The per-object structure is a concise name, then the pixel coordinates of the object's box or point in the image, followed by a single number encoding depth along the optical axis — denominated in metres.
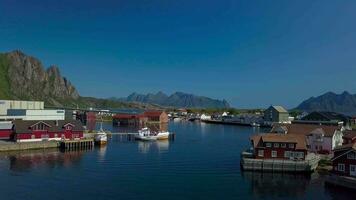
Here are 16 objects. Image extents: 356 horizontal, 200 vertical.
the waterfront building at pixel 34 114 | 99.44
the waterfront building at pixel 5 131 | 76.56
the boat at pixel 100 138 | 80.53
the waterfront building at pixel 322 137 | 62.67
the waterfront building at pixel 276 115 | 157.38
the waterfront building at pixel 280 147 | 53.62
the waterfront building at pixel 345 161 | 45.09
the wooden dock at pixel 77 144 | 72.94
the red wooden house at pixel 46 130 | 71.94
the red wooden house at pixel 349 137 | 63.03
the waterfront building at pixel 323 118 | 120.09
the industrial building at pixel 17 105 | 122.46
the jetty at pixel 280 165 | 52.08
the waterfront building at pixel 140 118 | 147.00
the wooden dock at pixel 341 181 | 43.84
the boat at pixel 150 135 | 93.06
